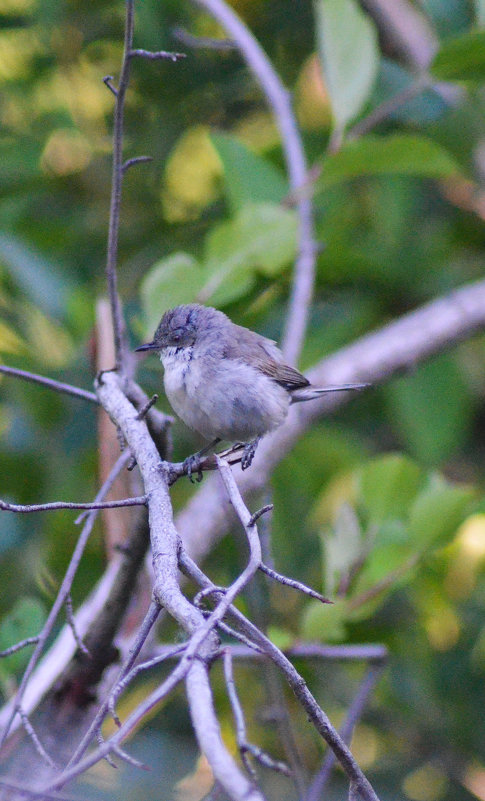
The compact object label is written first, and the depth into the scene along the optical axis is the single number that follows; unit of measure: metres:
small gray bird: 6.16
